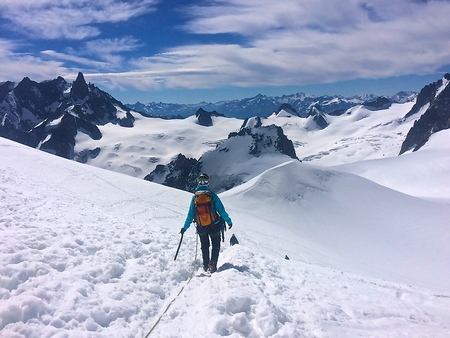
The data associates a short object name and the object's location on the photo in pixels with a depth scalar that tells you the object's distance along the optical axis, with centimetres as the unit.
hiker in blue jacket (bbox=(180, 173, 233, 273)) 883
